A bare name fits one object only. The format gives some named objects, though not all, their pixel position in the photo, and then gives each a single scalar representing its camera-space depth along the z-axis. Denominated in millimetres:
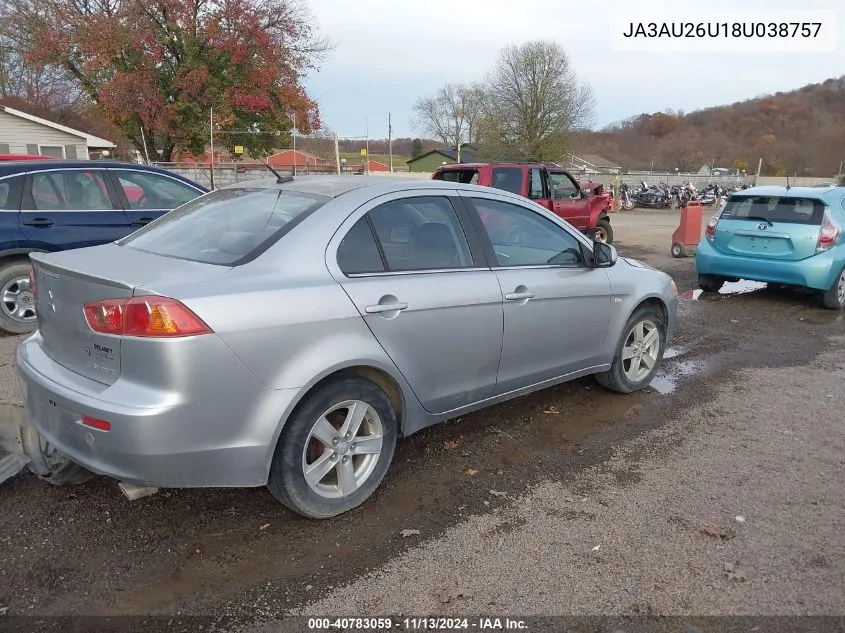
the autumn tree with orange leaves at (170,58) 26734
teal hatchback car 7965
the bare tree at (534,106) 42844
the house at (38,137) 25125
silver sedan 2631
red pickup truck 11406
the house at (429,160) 66800
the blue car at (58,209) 6164
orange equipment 13320
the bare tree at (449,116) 66250
